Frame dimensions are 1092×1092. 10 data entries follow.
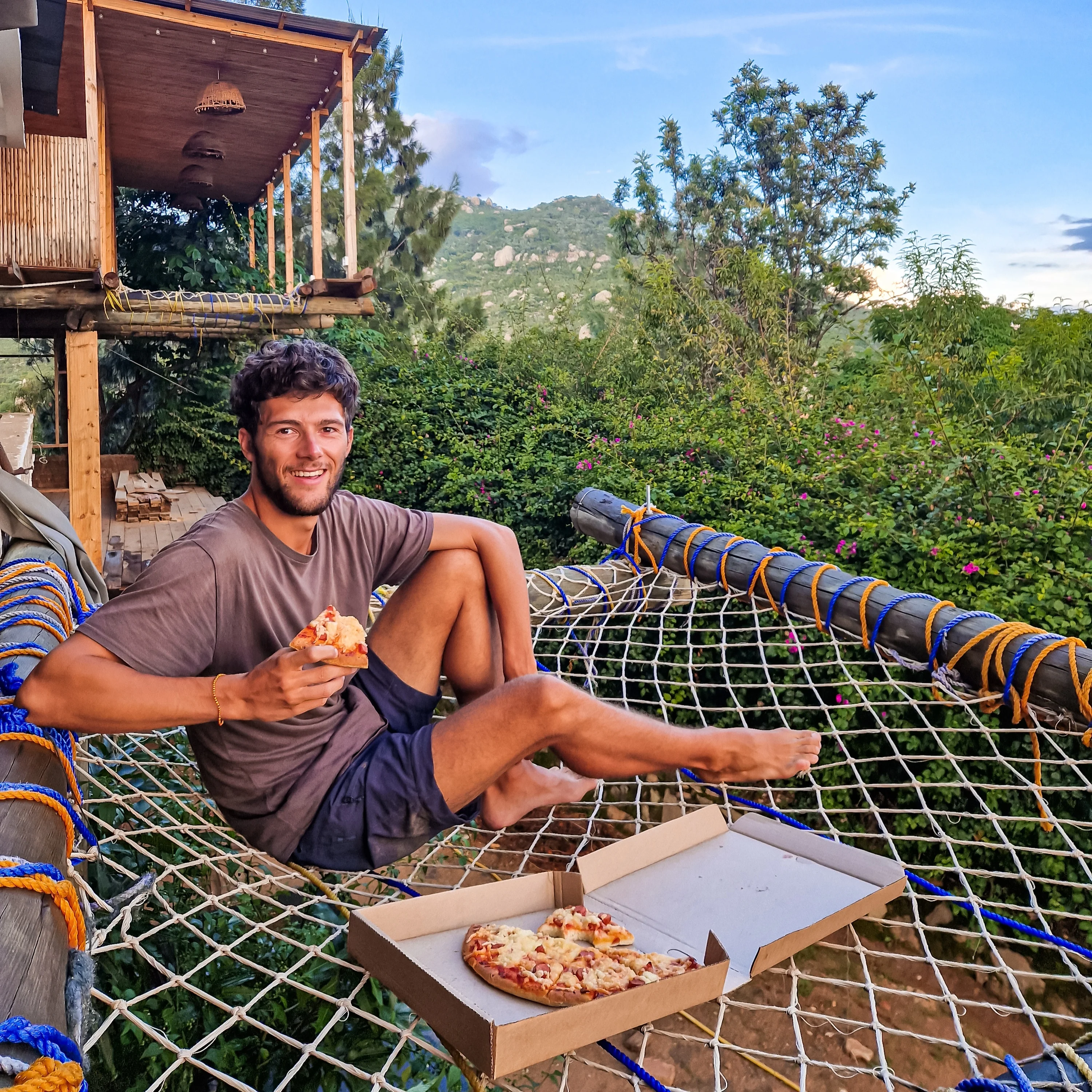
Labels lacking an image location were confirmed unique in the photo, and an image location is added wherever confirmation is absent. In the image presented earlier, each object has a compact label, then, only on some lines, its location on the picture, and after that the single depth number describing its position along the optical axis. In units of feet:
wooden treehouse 17.39
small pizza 4.99
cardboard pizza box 4.54
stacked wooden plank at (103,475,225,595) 19.44
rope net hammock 5.86
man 4.99
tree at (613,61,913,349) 43.80
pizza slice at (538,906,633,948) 5.72
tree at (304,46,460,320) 49.37
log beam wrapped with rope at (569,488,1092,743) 7.73
